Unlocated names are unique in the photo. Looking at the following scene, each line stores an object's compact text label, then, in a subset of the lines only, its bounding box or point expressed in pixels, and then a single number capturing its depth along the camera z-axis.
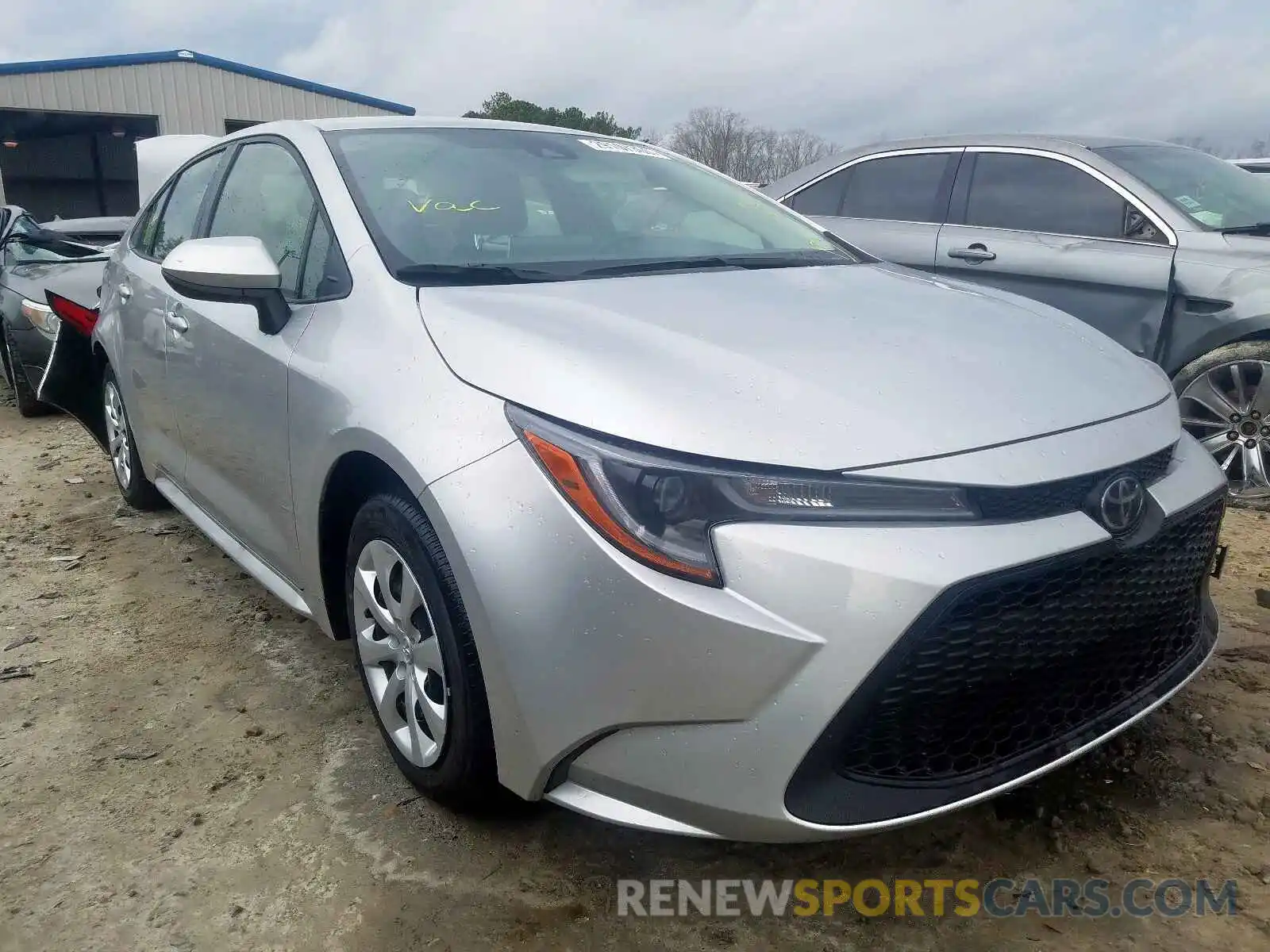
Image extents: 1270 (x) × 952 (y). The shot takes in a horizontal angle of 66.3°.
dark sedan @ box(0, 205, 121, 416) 5.71
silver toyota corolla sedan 1.51
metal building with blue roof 17.39
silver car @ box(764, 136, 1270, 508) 3.95
